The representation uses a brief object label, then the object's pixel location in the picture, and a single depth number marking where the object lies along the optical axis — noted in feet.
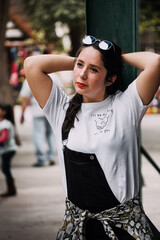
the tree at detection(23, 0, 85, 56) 60.29
